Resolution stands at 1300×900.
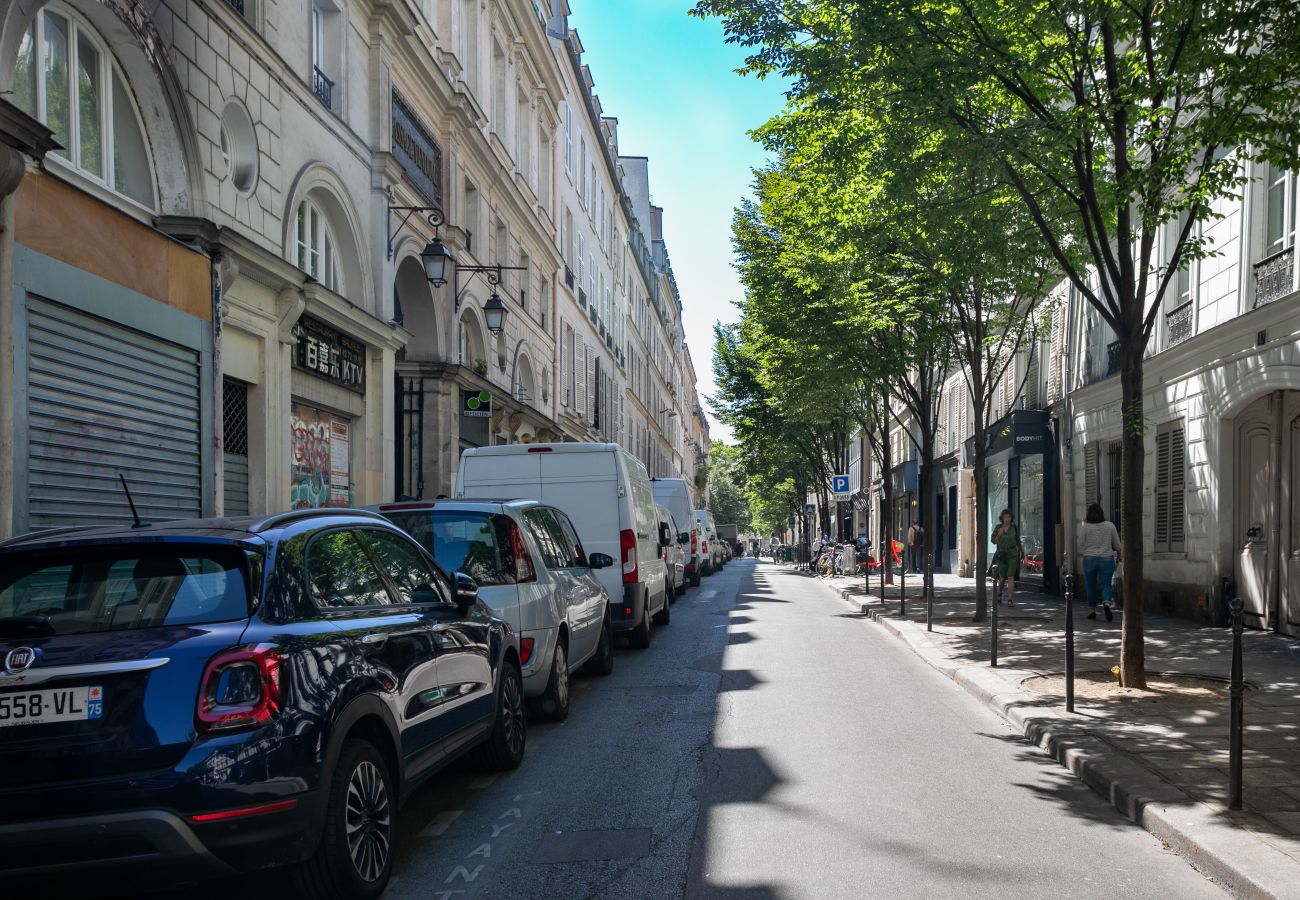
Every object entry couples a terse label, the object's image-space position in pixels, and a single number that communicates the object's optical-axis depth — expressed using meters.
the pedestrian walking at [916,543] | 35.31
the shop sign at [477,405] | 21.77
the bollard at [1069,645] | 8.49
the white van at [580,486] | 13.12
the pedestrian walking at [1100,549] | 17.23
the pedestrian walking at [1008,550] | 19.14
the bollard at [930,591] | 15.25
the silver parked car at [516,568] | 8.37
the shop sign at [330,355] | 14.82
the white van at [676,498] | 28.36
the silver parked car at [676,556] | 23.31
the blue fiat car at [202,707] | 3.87
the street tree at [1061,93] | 8.48
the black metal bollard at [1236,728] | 5.52
